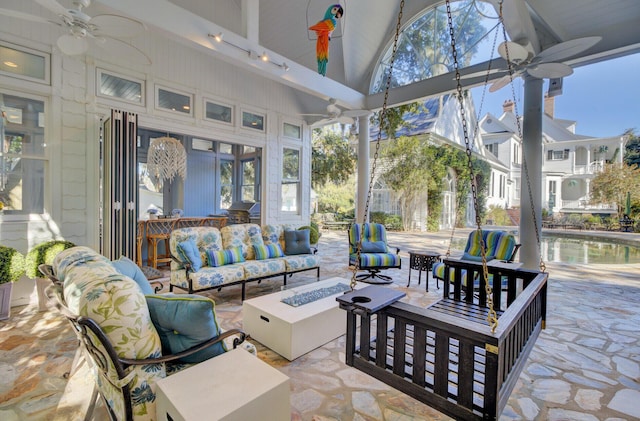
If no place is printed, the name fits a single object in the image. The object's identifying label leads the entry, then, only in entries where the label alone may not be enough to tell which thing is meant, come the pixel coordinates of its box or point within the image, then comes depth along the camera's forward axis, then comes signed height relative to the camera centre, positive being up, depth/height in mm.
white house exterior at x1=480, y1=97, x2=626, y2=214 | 14047 +2770
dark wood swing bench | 1173 -667
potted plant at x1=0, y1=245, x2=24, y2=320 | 3145 -729
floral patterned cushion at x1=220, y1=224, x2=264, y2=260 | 4320 -450
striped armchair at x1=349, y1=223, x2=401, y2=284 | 4805 -765
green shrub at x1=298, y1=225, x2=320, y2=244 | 6463 -599
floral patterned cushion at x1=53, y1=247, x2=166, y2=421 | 1269 -502
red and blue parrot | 3852 +2407
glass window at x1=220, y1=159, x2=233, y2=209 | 8945 +760
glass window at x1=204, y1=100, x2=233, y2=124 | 5852 +1976
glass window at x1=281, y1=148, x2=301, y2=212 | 7340 +721
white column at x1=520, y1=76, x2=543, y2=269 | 4520 +707
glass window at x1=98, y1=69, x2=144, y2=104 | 4543 +1934
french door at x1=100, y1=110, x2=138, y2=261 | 4270 +332
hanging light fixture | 5508 +944
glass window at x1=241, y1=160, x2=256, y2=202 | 8820 +815
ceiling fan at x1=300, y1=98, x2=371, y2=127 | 5600 +1883
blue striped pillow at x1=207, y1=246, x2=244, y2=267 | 3871 -664
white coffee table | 2504 -1053
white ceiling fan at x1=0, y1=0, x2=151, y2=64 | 2549 +1660
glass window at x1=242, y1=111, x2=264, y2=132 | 6471 +1975
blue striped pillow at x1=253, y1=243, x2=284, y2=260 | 4398 -660
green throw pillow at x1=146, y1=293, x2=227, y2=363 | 1447 -563
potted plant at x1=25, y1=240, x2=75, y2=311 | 3283 -580
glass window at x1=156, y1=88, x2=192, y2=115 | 5195 +1949
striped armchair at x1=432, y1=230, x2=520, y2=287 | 4062 -555
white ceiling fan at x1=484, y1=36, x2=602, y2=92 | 3093 +1756
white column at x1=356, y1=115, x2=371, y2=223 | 6609 +1084
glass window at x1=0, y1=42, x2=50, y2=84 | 3754 +1903
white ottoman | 1212 -829
